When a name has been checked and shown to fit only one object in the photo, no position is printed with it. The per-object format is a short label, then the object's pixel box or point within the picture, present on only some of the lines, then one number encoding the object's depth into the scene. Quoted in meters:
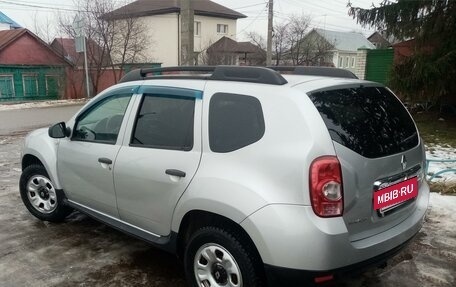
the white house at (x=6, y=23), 45.84
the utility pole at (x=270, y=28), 19.73
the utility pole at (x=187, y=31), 7.81
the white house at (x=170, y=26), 43.62
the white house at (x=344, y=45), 58.60
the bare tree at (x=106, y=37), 27.64
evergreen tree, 9.88
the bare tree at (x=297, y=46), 40.44
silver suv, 2.35
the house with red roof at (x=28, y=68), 26.80
